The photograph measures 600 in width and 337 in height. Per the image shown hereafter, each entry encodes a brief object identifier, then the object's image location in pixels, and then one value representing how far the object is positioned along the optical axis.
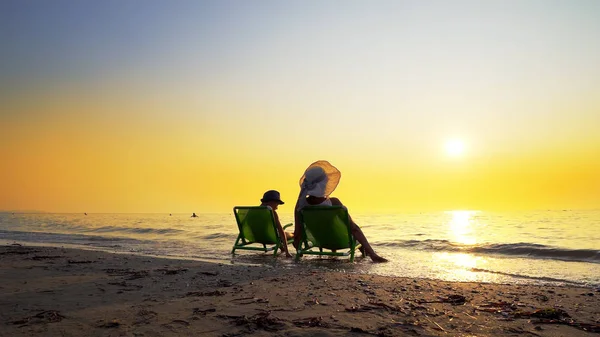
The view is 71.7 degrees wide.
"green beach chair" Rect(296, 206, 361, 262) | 7.86
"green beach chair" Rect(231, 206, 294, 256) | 9.15
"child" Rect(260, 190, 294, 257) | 9.58
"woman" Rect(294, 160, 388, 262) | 8.33
